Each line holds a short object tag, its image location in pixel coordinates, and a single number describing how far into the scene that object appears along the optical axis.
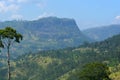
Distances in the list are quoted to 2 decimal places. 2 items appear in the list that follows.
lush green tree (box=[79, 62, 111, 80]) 150.75
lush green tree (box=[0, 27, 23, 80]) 72.81
